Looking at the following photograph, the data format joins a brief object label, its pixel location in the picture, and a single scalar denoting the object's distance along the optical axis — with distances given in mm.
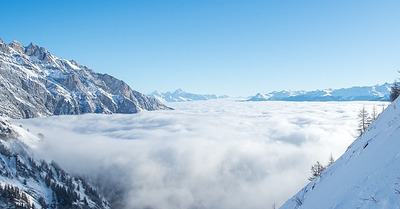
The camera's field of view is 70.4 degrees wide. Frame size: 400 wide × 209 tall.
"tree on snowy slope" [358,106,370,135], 67706
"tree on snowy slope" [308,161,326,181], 64975
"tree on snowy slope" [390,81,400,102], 61550
